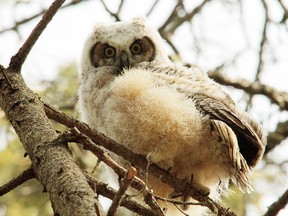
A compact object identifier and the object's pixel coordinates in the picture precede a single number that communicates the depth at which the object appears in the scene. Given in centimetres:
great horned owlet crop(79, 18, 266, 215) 548
